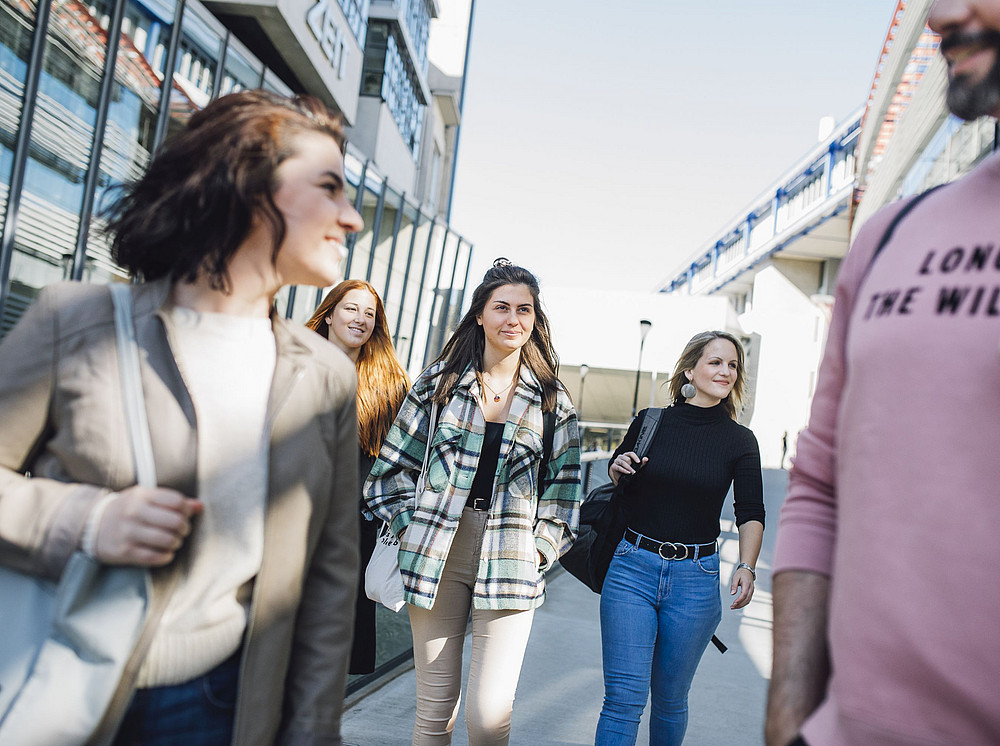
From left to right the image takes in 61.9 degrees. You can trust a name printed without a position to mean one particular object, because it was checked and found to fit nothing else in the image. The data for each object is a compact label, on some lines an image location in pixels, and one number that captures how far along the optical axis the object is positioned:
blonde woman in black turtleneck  3.50
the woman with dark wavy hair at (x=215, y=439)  1.33
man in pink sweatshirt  0.95
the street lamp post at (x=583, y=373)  36.03
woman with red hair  4.14
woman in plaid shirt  3.18
